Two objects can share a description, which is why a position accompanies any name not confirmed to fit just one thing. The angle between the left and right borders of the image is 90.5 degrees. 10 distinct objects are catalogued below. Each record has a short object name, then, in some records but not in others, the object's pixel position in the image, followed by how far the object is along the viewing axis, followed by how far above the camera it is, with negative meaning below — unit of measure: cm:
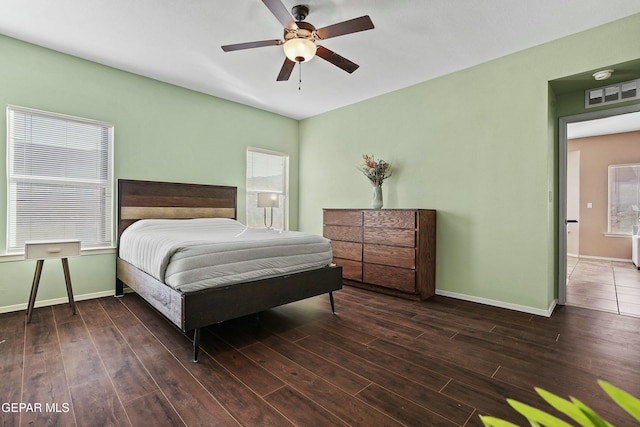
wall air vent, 303 +118
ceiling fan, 224 +135
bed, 222 -58
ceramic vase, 418 +20
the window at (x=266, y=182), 503 +50
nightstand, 287 -39
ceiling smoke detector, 289 +127
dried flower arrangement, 423 +56
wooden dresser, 360 -45
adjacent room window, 595 +29
